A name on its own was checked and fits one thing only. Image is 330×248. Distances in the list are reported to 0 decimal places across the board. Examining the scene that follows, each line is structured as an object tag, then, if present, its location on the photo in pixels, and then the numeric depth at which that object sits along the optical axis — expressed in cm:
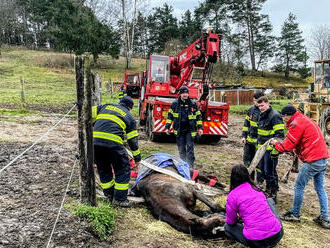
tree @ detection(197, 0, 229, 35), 4416
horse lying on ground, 393
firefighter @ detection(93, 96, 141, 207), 466
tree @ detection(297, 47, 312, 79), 4509
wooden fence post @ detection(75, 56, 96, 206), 402
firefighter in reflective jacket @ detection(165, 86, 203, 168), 714
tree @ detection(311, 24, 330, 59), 5188
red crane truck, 970
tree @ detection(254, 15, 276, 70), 4556
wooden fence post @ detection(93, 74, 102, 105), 975
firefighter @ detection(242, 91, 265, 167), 644
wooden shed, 2714
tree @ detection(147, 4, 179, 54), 4972
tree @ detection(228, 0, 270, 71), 4459
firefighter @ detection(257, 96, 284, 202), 568
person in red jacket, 471
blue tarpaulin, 534
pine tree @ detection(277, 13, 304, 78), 4600
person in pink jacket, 362
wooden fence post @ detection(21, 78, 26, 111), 1367
